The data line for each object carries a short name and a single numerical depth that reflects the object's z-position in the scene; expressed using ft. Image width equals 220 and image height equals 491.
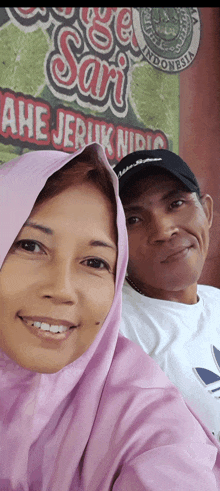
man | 2.44
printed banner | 3.23
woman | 1.35
